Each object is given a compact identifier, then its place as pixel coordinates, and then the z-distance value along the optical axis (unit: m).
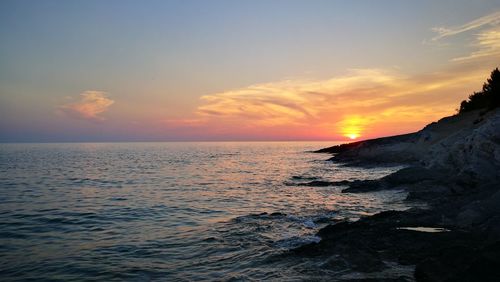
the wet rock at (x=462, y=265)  8.00
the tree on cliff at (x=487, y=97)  42.72
